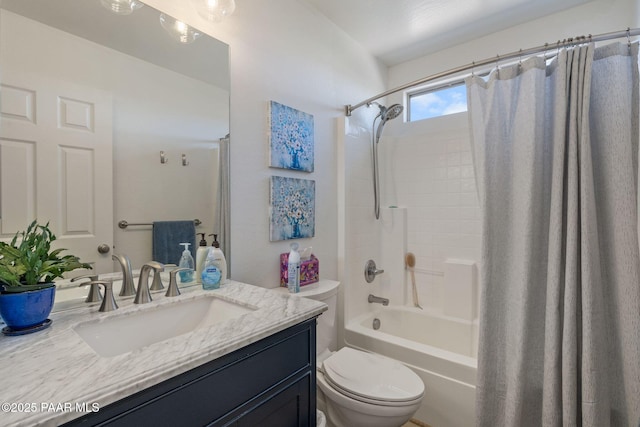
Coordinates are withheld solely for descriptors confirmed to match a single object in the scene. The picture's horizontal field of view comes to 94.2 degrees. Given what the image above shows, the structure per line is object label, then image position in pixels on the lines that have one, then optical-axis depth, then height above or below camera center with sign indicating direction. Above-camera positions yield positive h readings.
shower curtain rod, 1.27 +0.78
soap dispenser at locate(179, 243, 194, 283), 1.33 -0.25
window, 2.46 +0.94
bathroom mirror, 0.94 +0.32
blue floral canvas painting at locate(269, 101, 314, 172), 1.68 +0.43
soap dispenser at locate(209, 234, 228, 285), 1.32 -0.24
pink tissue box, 1.73 -0.36
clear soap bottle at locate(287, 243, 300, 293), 1.62 -0.35
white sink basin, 0.89 -0.40
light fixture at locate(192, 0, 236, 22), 1.36 +0.93
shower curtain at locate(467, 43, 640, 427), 1.22 -0.14
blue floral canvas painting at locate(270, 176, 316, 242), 1.71 +0.01
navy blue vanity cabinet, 0.62 -0.47
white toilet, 1.29 -0.82
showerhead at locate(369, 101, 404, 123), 2.24 +0.76
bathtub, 1.64 -0.92
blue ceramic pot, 0.76 -0.26
